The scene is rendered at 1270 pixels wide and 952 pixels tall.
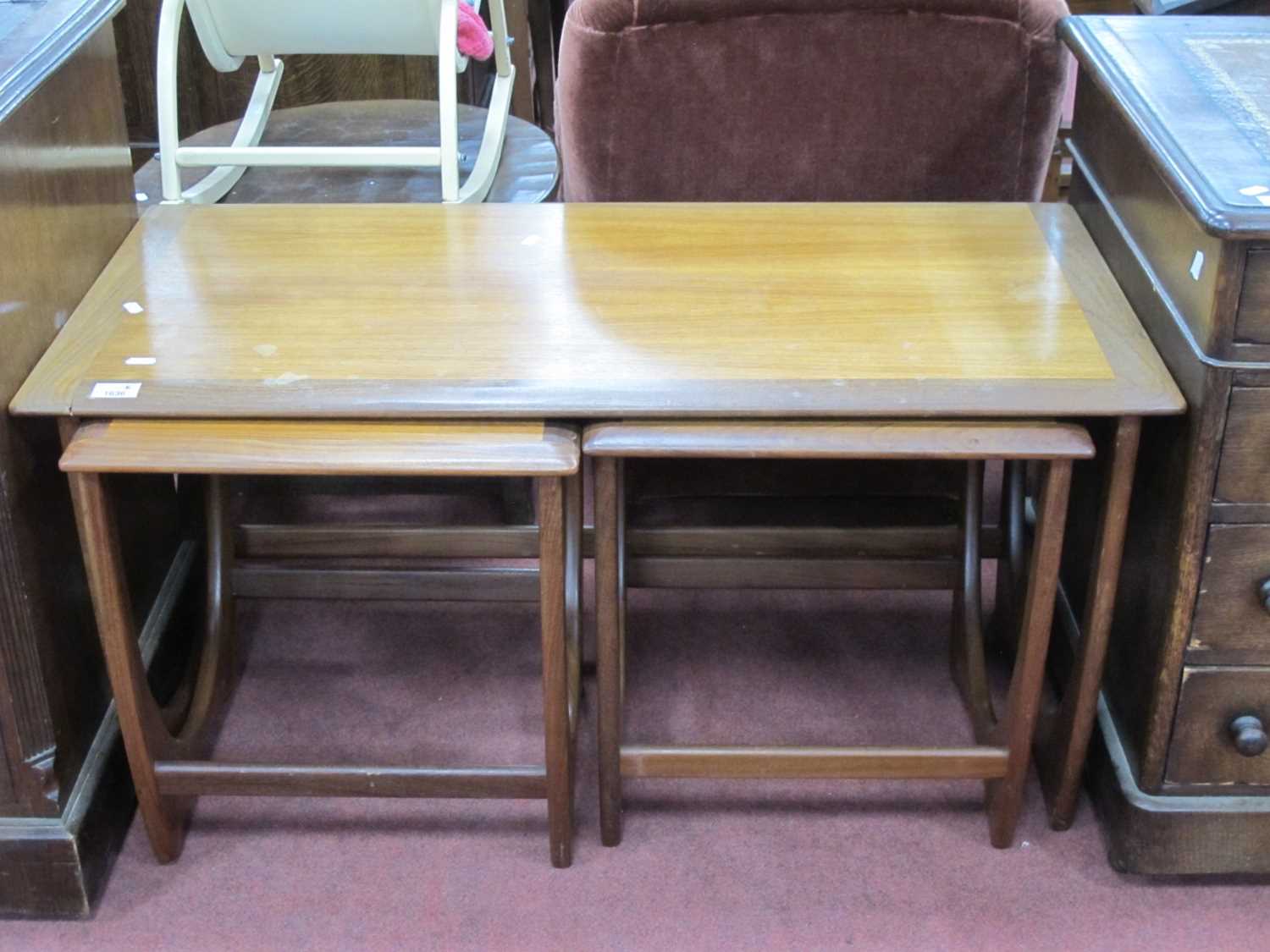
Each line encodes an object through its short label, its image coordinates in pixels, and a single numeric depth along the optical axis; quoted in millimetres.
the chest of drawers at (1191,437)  1386
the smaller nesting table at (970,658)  1417
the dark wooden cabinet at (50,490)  1468
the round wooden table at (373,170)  2248
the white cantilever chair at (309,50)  2156
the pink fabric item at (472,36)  2387
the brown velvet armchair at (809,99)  1864
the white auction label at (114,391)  1430
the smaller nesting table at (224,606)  1404
